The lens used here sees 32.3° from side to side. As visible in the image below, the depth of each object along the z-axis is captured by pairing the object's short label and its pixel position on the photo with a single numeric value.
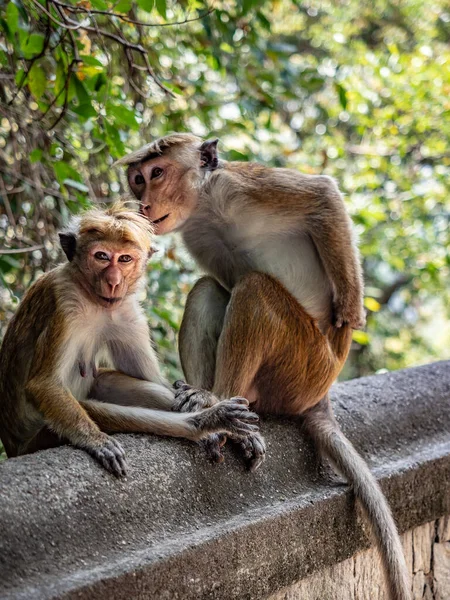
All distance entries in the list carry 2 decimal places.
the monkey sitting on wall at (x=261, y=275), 2.66
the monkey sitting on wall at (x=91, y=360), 2.28
